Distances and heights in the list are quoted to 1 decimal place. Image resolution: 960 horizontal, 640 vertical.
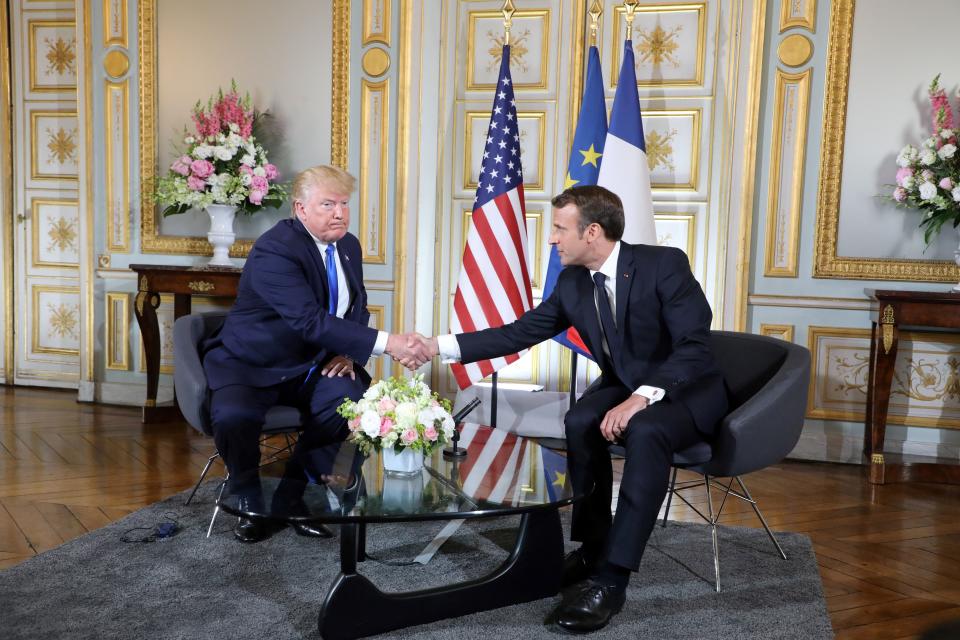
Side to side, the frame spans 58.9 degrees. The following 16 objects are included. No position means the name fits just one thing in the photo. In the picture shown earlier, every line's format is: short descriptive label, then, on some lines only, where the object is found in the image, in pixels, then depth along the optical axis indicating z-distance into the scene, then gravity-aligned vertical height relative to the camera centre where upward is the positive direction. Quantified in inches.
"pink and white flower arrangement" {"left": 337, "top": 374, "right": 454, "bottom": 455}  89.0 -19.9
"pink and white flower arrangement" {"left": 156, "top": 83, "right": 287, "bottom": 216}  184.4 +12.6
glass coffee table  81.1 -26.6
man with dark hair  102.7 -13.6
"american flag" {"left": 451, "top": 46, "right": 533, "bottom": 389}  169.6 -4.0
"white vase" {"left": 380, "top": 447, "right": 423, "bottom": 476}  92.0 -25.0
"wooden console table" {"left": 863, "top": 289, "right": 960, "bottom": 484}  152.6 -19.6
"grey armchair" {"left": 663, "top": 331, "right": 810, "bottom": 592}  101.2 -22.5
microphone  100.3 -25.9
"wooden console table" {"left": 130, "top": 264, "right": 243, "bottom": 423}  183.8 -14.8
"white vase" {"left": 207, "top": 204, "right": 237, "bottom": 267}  190.2 -1.7
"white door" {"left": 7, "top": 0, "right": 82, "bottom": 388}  224.1 +6.5
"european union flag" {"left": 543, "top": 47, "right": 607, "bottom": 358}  170.2 +19.8
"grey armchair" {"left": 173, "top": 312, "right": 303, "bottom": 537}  117.6 -23.9
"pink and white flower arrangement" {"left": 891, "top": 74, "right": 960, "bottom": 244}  154.9 +13.7
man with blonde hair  116.3 -15.9
